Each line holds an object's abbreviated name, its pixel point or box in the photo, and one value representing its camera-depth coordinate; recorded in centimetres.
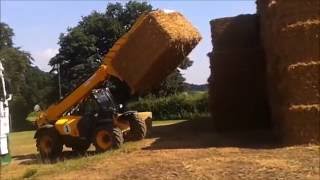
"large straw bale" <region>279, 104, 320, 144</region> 1044
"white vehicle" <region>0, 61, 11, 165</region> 963
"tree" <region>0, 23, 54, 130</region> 4248
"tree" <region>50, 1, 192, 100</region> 4045
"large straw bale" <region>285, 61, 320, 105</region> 1050
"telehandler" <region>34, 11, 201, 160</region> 1238
